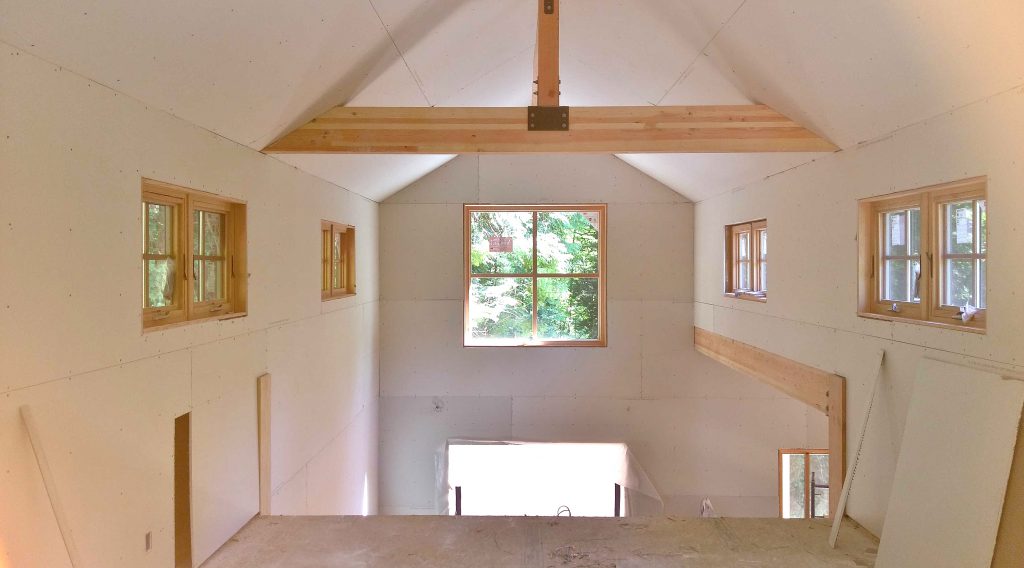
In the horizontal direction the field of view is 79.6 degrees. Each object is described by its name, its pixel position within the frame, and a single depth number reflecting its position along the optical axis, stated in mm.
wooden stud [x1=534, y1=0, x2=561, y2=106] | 3848
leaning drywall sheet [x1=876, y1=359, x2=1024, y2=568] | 2594
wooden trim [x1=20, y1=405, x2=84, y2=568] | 2109
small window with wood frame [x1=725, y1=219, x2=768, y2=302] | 5898
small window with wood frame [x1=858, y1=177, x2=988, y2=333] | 3170
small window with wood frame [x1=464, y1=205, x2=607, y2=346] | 7723
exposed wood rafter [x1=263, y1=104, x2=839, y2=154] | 3990
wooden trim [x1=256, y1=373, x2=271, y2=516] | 4086
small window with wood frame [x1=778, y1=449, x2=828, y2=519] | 7605
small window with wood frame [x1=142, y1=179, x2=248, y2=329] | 3096
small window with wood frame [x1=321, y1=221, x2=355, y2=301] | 5836
